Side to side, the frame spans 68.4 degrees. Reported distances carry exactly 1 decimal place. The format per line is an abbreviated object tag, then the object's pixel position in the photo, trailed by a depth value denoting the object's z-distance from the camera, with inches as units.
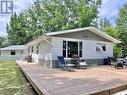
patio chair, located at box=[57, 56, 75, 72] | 255.7
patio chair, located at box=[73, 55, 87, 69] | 270.9
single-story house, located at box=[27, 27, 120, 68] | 275.7
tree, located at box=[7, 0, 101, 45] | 597.0
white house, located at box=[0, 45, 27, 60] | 722.1
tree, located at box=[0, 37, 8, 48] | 1120.2
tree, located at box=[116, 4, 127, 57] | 522.2
